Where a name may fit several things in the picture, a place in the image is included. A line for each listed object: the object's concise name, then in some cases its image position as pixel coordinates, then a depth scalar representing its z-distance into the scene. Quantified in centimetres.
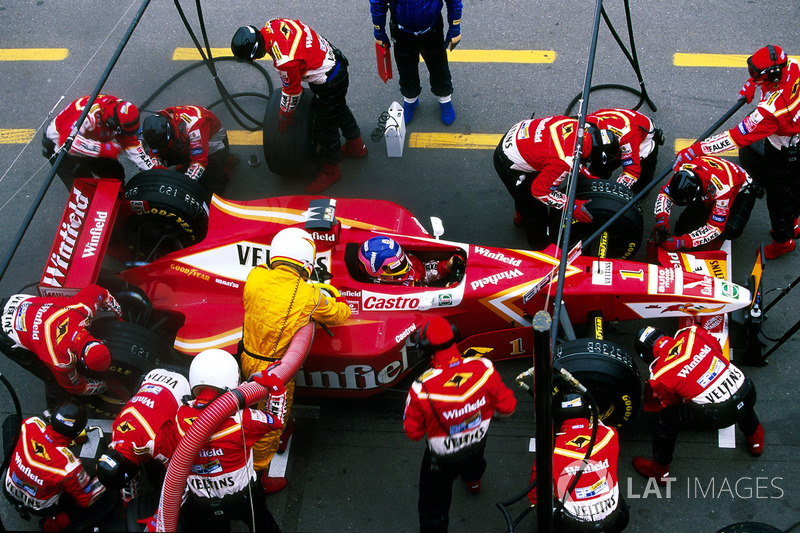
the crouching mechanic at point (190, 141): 616
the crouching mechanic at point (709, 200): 557
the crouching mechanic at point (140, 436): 427
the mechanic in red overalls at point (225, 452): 419
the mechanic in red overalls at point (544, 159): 570
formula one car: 507
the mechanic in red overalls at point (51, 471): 454
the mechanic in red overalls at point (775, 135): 541
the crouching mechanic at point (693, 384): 448
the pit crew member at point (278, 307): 479
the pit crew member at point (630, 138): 596
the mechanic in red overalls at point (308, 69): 620
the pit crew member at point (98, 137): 599
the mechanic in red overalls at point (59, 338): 484
